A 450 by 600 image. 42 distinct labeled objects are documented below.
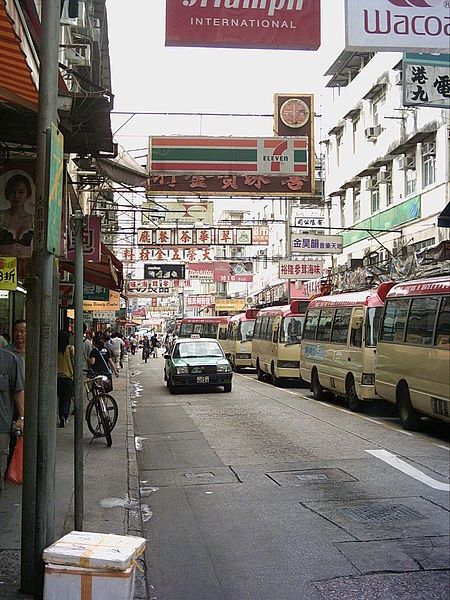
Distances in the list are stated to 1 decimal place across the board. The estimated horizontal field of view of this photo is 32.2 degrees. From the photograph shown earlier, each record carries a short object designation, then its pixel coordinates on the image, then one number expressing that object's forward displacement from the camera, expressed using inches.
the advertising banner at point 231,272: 1541.6
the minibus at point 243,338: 1300.4
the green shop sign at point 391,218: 1075.9
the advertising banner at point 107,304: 970.1
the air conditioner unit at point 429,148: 1023.0
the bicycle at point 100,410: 461.1
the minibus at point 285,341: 941.8
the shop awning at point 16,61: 181.2
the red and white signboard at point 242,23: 243.6
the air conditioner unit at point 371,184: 1272.4
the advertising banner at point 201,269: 1517.7
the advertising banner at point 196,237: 1171.9
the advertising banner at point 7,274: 376.5
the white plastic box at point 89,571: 172.6
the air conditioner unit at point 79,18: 403.6
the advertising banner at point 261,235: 1323.8
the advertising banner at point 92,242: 436.5
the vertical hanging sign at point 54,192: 186.4
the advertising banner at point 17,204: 355.3
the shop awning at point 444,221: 407.2
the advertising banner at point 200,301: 2581.2
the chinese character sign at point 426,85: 308.0
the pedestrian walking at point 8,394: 253.3
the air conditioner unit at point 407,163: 1102.1
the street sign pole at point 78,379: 251.3
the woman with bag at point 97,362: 615.2
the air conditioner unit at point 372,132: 1197.6
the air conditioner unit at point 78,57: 592.8
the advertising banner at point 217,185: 695.7
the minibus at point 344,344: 611.8
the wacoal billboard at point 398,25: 234.8
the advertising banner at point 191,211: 1098.5
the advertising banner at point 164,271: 1448.1
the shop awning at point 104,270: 534.3
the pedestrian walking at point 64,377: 531.5
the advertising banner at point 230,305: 2313.0
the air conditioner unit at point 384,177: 1206.3
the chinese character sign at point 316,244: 1177.4
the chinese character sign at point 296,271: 1342.3
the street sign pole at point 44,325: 190.9
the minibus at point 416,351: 446.9
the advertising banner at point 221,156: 696.4
